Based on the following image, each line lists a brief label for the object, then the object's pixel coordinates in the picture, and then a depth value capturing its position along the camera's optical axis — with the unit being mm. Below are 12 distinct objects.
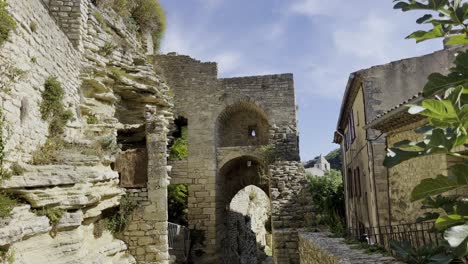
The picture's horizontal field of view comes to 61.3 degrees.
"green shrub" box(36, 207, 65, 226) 5730
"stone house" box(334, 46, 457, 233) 9938
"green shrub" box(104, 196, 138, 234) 8976
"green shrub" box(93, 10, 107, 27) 10161
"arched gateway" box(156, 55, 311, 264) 16031
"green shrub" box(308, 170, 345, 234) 18766
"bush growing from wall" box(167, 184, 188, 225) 16891
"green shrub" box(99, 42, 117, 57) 9969
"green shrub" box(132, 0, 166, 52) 14406
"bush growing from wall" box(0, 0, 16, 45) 5574
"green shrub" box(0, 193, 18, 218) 4844
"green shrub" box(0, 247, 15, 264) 4609
